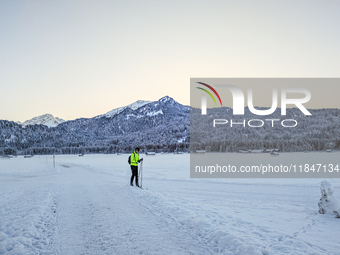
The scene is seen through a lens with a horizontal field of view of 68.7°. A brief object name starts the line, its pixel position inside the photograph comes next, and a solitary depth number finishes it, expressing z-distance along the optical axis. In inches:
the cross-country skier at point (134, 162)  524.4
